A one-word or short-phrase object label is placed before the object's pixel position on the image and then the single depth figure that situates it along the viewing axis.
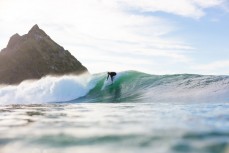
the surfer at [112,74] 25.91
